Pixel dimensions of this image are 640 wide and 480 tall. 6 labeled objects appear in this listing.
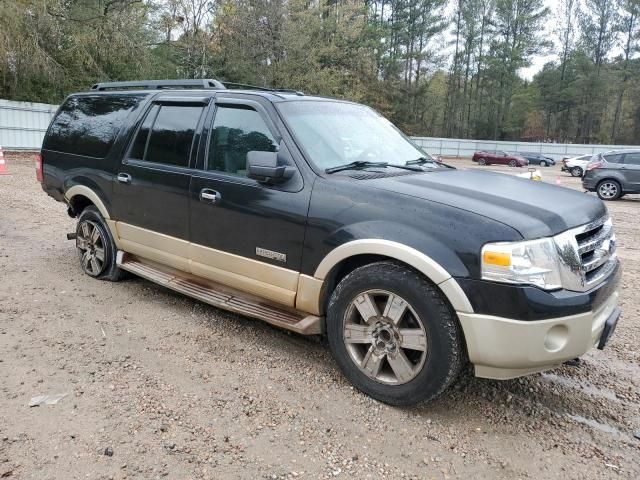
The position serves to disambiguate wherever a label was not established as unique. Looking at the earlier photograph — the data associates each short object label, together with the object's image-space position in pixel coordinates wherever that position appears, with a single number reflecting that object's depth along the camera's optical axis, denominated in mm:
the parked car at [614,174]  16047
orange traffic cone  14805
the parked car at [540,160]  43881
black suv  2797
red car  42219
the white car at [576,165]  30453
